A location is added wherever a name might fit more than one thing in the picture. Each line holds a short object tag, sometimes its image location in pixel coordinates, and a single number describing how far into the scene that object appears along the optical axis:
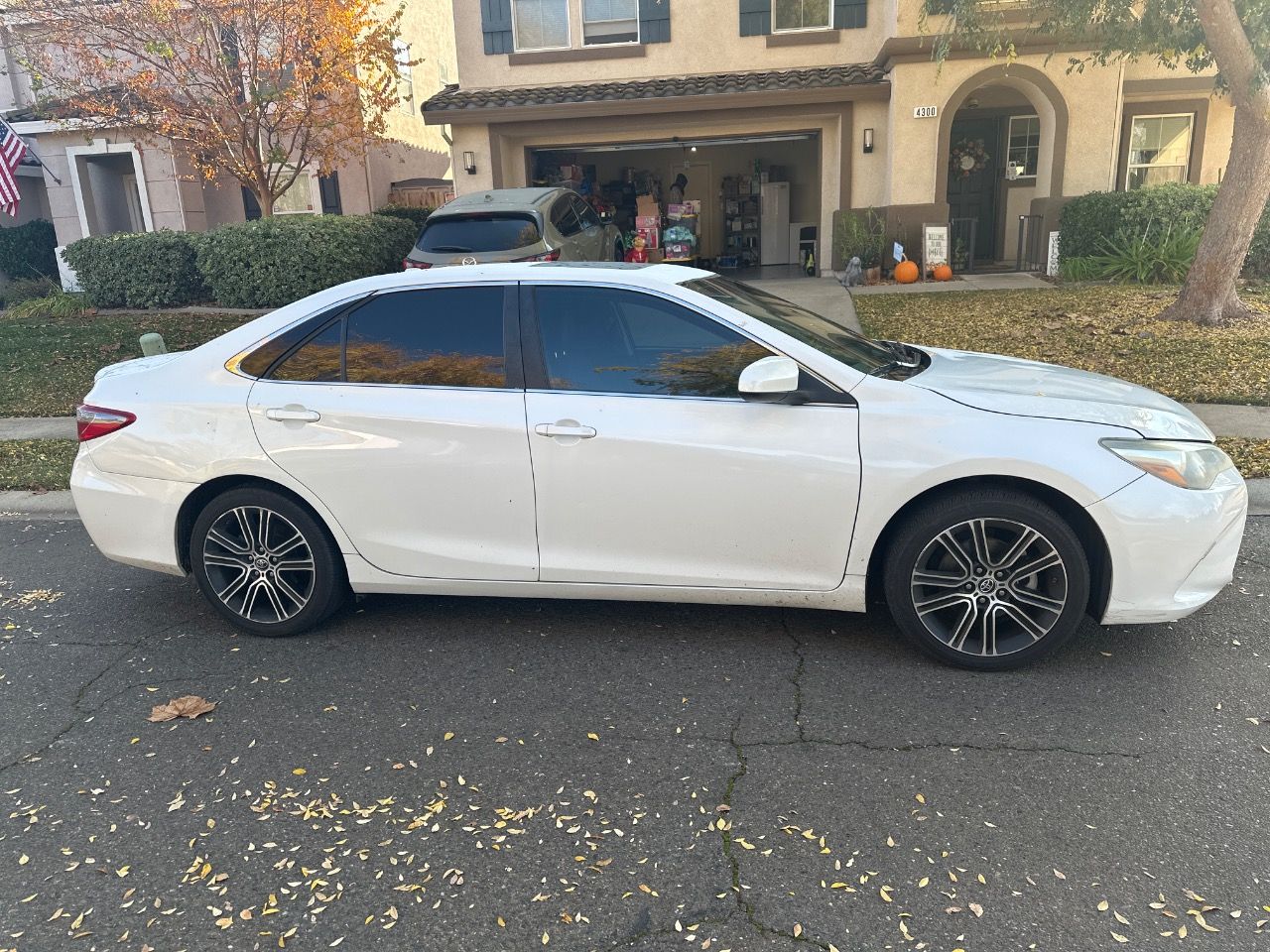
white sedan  3.70
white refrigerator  20.83
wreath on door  17.12
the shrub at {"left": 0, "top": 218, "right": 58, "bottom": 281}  19.03
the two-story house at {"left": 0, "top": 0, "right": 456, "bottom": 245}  18.08
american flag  15.09
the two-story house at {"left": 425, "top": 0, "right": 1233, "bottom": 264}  14.60
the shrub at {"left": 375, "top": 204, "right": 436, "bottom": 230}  18.28
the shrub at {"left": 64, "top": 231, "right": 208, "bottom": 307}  14.49
